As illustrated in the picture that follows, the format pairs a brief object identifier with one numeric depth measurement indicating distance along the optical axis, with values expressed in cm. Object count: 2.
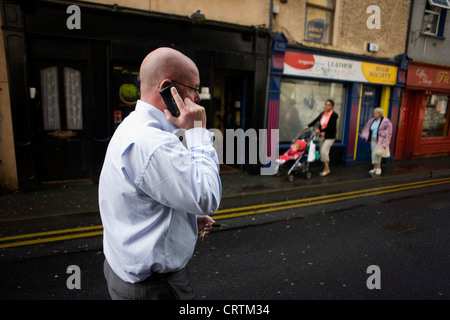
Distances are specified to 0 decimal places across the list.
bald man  129
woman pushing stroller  894
